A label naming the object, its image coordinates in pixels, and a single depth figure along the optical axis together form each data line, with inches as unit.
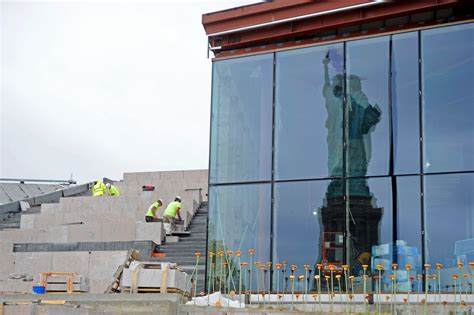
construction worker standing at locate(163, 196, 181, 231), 919.0
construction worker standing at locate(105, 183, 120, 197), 1117.1
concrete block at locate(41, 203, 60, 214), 1014.4
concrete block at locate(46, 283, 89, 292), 649.0
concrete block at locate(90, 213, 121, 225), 960.3
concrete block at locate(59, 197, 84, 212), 1003.3
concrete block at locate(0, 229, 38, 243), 893.9
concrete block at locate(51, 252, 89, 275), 802.2
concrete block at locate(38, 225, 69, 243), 888.9
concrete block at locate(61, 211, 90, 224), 963.3
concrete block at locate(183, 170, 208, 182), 1314.6
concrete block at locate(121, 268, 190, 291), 585.0
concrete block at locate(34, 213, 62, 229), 976.3
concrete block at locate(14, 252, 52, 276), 829.8
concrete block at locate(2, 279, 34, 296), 773.3
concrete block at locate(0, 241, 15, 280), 857.4
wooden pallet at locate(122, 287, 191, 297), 585.3
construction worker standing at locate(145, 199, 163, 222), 904.9
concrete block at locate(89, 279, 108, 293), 741.9
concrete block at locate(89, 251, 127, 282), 785.6
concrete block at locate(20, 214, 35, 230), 979.9
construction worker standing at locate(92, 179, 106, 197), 1104.4
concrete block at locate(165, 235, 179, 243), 872.9
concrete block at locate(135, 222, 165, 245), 856.3
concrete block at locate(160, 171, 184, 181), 1348.4
